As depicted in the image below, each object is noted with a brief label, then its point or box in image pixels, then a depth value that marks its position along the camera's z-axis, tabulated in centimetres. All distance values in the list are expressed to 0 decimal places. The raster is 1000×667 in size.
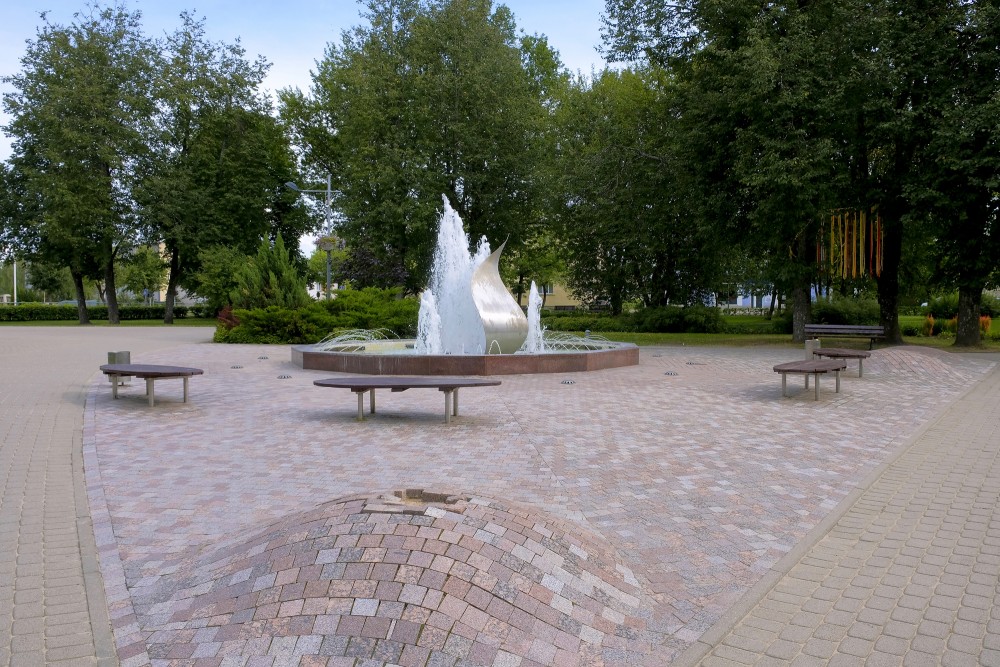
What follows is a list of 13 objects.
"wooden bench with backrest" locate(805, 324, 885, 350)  2130
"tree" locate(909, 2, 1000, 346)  1895
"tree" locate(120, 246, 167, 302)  5251
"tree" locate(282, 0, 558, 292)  3212
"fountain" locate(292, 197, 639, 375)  1484
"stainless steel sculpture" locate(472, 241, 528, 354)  1614
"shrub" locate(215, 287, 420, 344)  2489
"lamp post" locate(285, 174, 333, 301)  3067
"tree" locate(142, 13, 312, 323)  4078
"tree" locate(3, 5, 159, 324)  3888
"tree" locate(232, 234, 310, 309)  2662
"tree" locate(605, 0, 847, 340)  2055
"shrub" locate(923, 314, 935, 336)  2858
